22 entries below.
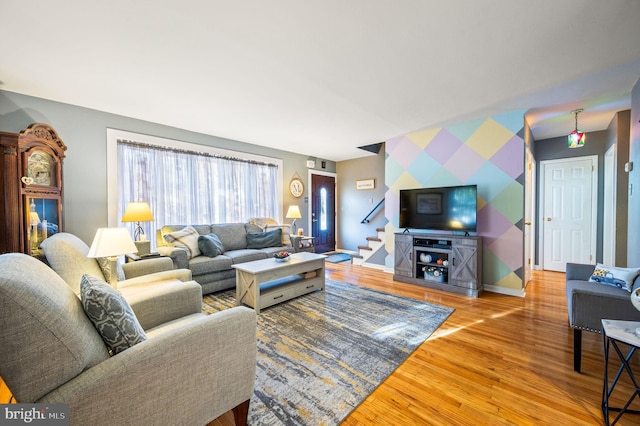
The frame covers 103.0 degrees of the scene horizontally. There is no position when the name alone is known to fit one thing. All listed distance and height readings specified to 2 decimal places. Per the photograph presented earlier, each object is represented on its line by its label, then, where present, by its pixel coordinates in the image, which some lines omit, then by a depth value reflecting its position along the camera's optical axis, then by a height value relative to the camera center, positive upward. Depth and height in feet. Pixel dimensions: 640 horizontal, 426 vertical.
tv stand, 11.56 -2.68
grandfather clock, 7.73 +0.77
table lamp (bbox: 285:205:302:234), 17.79 -0.33
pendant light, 11.09 +2.96
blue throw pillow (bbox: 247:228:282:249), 14.60 -1.76
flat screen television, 12.07 -0.06
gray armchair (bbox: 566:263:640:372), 5.75 -2.45
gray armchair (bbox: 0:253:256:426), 2.64 -1.92
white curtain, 12.24 +1.34
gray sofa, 11.01 -2.25
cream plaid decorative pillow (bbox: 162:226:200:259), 11.69 -1.46
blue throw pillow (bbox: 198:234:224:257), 12.01 -1.75
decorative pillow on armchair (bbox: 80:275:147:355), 3.53 -1.54
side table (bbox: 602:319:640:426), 4.30 -2.28
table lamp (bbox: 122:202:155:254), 10.74 -0.23
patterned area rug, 5.14 -3.94
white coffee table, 9.44 -2.96
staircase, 16.58 -2.77
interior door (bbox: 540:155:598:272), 14.28 -0.31
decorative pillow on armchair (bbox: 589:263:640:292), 7.27 -2.11
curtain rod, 12.10 +3.15
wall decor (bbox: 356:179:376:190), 20.65 +1.98
